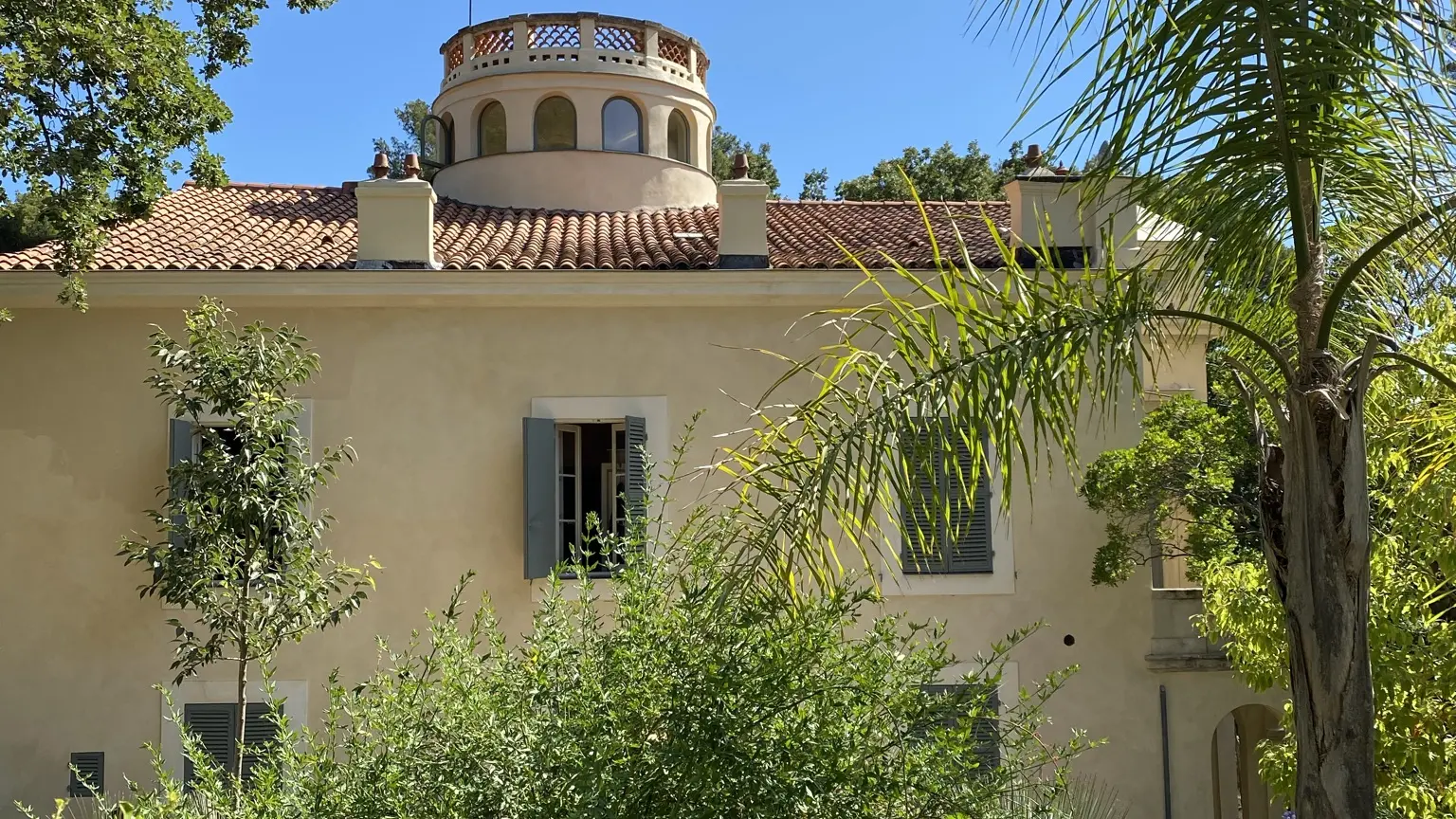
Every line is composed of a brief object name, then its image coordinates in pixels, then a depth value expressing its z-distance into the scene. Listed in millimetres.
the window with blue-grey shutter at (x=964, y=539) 11852
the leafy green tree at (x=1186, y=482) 11109
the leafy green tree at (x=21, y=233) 23650
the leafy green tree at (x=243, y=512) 9836
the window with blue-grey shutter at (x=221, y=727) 11547
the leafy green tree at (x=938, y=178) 30422
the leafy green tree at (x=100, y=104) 9562
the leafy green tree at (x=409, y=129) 40875
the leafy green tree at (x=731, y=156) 35031
